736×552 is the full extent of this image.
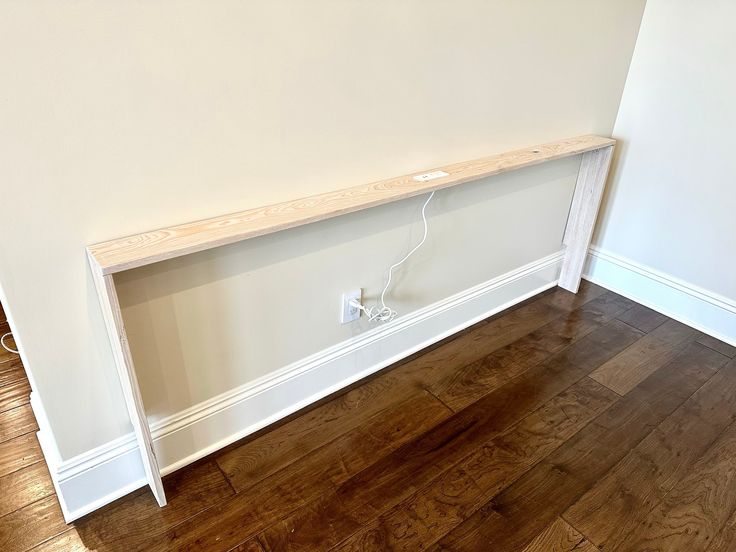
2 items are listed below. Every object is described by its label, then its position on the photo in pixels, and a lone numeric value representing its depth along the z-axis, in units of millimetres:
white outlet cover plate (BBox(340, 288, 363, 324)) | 1703
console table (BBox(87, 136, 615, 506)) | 1127
